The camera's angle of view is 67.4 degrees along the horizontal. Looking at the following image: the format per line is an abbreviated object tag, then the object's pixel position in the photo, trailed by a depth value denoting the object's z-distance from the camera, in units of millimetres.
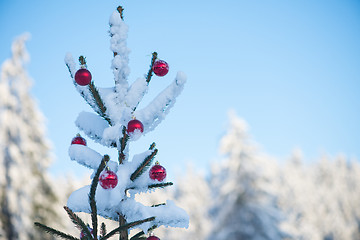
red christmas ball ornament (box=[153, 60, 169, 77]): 2244
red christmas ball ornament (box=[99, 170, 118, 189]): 1760
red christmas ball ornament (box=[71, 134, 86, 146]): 2244
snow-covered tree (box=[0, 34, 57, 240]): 12875
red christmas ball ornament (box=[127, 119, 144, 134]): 1923
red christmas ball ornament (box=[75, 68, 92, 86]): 1963
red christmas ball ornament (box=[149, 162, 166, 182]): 2012
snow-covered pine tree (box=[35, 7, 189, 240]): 1925
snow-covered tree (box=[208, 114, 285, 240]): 13922
